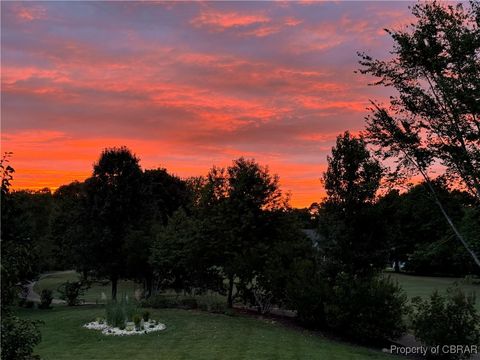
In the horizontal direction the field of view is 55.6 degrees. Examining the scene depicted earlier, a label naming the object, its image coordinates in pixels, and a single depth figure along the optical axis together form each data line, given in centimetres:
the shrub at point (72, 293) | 2950
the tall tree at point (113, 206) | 3066
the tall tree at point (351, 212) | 1917
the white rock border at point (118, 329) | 1767
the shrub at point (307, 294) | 1962
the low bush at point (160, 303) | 2508
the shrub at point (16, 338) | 589
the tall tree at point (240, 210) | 2442
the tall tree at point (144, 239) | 3052
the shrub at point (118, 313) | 1852
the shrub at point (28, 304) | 2952
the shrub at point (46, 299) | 2838
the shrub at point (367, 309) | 1759
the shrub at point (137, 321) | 1797
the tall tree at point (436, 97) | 1598
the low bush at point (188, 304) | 2478
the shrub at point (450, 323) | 1586
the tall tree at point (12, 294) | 584
